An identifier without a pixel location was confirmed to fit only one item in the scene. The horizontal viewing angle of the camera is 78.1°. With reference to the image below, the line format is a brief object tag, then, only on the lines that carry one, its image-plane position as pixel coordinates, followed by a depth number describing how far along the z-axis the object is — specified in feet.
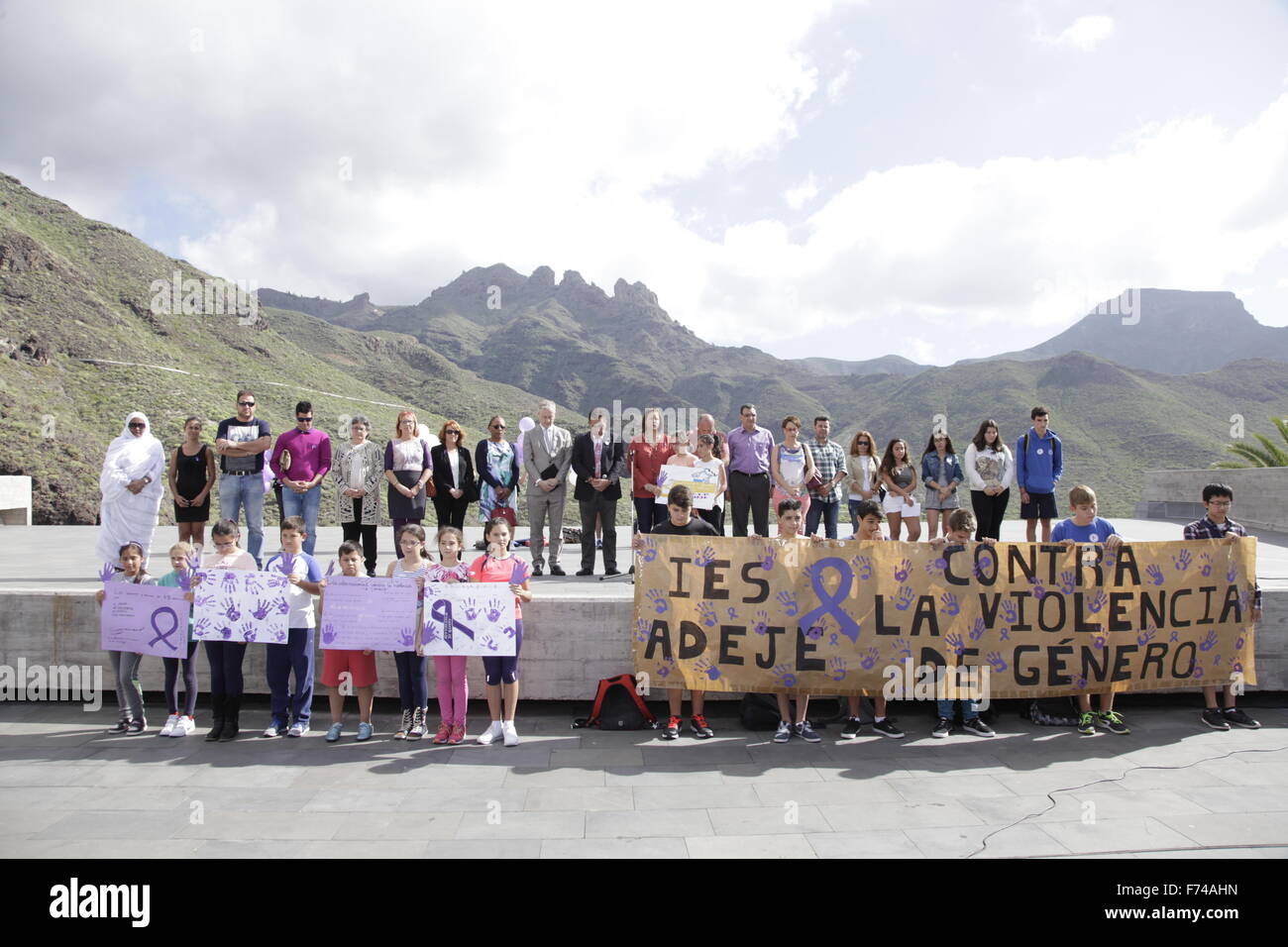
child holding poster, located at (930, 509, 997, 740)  20.21
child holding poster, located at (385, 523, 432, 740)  19.95
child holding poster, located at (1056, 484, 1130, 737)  20.94
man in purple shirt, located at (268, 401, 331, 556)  27.37
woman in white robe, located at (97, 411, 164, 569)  26.22
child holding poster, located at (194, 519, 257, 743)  19.69
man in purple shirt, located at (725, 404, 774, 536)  29.50
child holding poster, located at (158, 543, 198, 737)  20.27
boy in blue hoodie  29.91
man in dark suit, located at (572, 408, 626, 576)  29.84
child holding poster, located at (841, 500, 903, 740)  20.11
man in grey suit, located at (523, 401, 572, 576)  30.30
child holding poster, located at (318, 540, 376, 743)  20.17
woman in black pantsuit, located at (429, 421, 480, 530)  28.68
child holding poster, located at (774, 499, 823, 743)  19.84
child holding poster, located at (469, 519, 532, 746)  19.77
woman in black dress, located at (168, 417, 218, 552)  27.14
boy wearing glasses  20.77
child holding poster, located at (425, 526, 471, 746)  19.56
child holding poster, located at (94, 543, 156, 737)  20.26
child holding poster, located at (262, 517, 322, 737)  20.12
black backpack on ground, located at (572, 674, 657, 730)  20.65
